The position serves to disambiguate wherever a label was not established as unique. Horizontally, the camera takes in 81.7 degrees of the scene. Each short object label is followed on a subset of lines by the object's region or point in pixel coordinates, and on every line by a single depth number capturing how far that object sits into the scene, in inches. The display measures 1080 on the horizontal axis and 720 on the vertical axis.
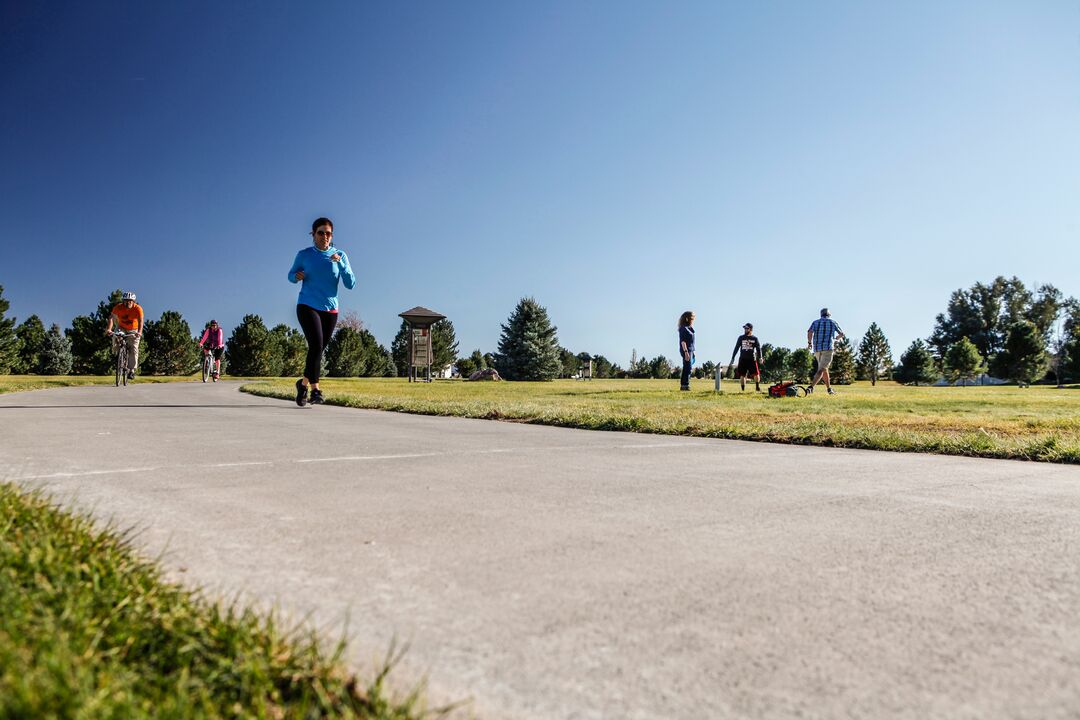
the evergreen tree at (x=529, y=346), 1802.4
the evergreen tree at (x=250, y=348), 2107.5
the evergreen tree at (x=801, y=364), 1995.6
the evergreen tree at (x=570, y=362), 3245.1
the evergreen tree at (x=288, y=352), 2332.7
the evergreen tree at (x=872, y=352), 2935.5
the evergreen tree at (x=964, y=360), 2129.7
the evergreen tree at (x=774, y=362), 2017.0
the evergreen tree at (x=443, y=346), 3098.9
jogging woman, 320.5
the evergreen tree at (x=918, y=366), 2468.0
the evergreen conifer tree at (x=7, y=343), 1798.7
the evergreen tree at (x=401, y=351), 3169.3
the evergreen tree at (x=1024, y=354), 1918.1
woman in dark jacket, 684.7
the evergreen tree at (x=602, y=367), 3582.7
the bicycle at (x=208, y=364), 880.5
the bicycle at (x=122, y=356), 605.3
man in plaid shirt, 611.5
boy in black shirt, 661.3
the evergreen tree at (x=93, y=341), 1914.4
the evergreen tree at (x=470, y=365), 3489.2
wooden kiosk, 1131.3
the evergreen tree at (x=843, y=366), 2395.2
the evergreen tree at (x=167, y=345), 1914.4
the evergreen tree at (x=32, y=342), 2191.2
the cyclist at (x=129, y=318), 594.2
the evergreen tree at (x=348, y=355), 2356.3
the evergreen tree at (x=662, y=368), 3190.5
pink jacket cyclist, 798.7
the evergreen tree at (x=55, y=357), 2354.8
